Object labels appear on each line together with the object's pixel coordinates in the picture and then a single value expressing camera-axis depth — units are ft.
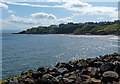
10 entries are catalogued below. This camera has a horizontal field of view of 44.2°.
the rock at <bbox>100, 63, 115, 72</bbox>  43.58
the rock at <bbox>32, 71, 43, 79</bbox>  48.44
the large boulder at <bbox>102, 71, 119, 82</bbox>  36.54
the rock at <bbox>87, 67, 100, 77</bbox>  41.96
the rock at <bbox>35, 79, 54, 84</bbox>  38.55
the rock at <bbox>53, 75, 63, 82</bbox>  40.03
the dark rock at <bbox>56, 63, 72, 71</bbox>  55.13
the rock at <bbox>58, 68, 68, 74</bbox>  49.85
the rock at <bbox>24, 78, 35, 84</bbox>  40.14
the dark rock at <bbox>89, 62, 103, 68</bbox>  52.95
